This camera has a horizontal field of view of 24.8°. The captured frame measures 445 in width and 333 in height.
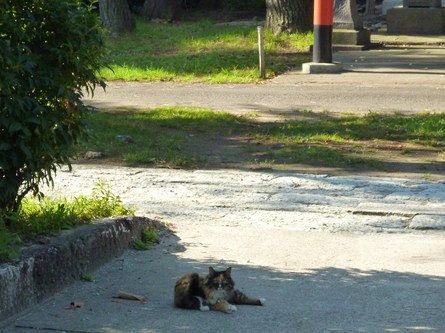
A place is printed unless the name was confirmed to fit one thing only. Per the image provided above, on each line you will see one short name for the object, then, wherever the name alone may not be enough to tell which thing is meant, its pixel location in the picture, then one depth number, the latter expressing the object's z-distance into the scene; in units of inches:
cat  251.0
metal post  745.4
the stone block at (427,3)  1050.7
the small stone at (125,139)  503.7
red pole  752.3
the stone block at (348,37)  920.9
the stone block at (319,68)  766.5
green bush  265.1
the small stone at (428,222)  336.5
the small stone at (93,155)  468.1
